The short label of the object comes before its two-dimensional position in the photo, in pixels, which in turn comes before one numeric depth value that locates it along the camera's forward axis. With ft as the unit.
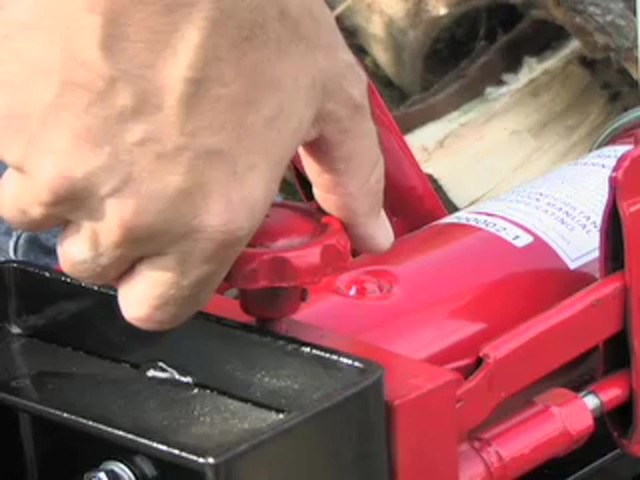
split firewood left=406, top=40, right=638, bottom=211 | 4.13
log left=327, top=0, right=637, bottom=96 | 3.90
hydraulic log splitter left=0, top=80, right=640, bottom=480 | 1.96
